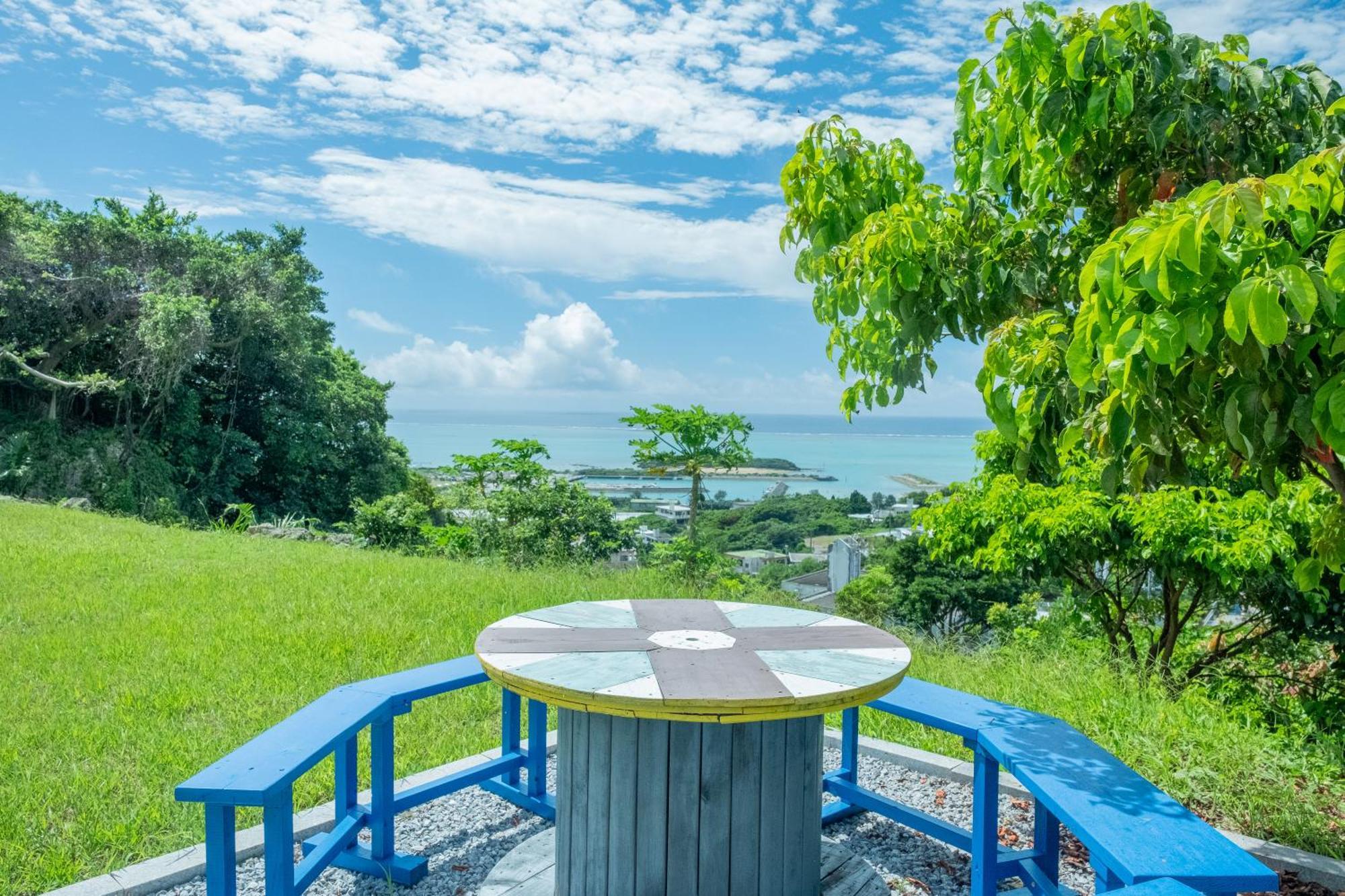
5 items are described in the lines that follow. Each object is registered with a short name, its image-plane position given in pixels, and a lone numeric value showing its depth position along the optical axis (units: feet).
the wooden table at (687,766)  7.45
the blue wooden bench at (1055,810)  6.27
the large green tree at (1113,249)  5.16
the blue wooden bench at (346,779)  7.49
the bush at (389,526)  48.44
